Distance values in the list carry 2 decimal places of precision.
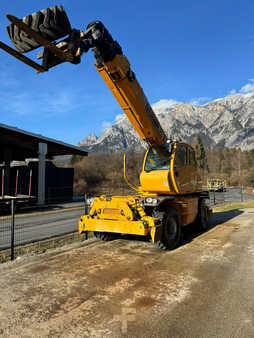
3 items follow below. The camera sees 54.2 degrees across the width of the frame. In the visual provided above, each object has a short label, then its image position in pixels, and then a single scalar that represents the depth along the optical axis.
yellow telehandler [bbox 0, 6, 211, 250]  4.24
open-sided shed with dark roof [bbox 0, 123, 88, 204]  19.16
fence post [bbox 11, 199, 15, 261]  6.02
